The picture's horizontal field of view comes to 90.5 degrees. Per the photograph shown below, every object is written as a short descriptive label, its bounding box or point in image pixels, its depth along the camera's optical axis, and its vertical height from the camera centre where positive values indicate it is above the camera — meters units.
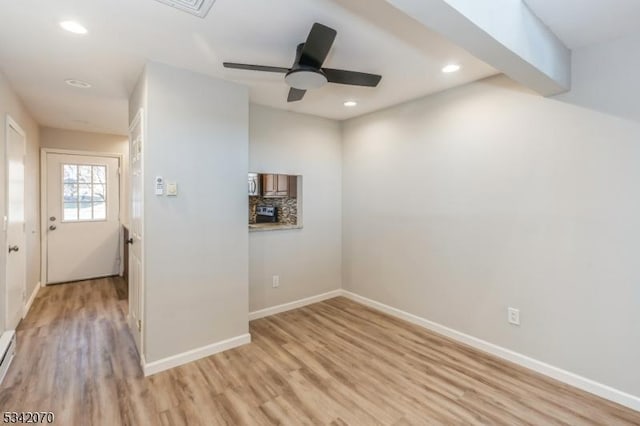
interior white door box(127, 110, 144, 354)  2.59 -0.21
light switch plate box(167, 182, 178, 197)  2.52 +0.15
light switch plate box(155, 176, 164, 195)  2.46 +0.17
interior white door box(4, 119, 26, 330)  2.85 -0.20
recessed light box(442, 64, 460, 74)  2.52 +1.14
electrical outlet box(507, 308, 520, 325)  2.61 -0.88
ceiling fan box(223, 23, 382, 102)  1.83 +0.92
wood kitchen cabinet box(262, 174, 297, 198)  4.11 +0.32
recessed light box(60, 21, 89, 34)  1.90 +1.10
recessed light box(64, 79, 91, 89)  2.84 +1.13
